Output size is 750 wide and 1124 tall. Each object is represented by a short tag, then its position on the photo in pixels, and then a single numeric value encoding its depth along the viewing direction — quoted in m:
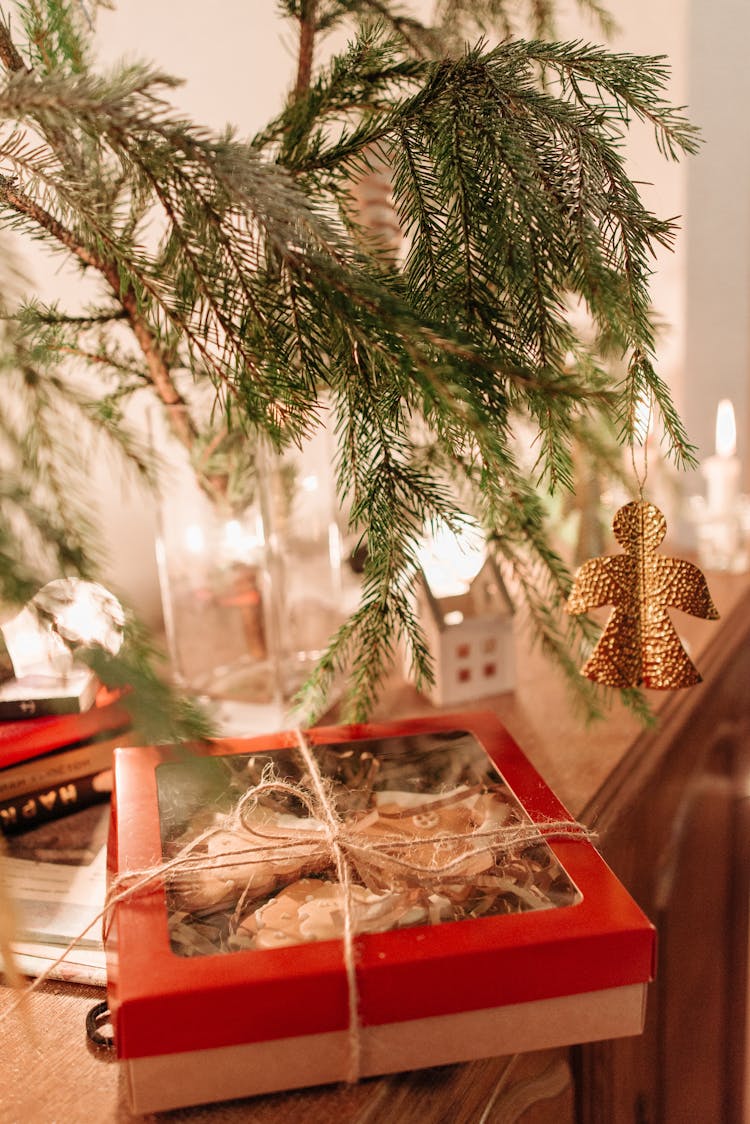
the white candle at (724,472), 1.18
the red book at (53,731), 0.65
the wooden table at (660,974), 0.43
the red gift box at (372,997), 0.39
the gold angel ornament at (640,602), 0.58
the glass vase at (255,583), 0.82
